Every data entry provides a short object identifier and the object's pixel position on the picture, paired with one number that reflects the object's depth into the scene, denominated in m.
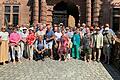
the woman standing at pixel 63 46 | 6.09
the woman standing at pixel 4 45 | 5.75
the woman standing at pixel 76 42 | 6.25
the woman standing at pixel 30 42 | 6.10
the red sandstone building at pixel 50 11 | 8.54
